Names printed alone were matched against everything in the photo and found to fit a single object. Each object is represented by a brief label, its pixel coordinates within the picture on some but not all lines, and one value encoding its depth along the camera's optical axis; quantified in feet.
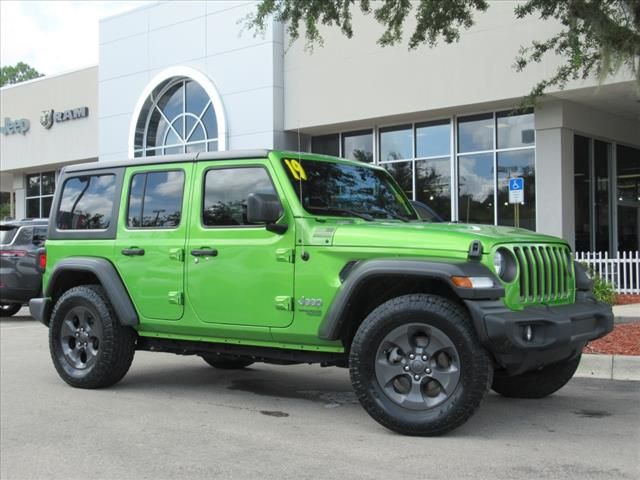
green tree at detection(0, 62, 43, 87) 242.99
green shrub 41.27
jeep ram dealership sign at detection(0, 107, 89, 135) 90.63
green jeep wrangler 15.69
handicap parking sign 51.19
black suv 43.09
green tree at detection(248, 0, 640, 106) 27.22
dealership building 54.95
